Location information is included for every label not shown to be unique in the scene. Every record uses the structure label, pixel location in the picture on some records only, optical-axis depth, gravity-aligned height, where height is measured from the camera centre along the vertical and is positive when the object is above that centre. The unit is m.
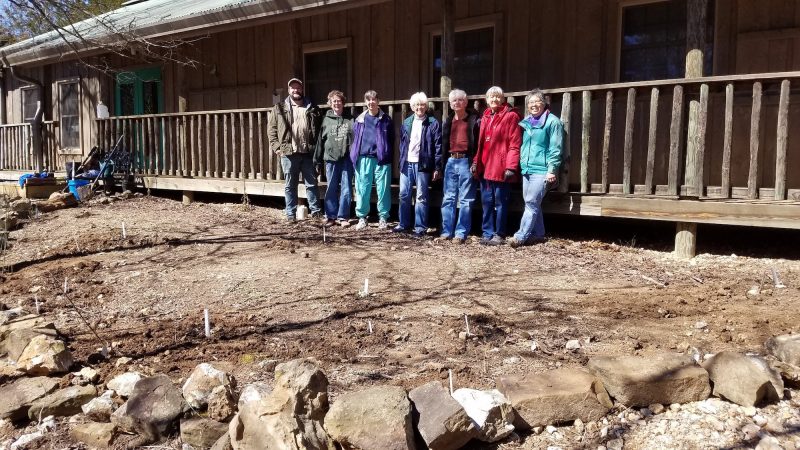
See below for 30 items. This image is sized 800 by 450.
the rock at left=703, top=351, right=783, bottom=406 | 3.43 -1.08
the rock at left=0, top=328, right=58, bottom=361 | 4.57 -1.20
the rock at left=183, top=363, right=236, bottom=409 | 3.64 -1.18
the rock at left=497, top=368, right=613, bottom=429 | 3.40 -1.17
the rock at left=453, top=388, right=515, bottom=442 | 3.27 -1.19
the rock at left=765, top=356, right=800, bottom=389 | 3.64 -1.10
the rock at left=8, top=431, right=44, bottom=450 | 3.54 -1.44
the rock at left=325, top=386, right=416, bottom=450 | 3.15 -1.19
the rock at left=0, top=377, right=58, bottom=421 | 3.80 -1.32
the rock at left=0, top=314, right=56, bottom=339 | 4.76 -1.15
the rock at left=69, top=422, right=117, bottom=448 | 3.49 -1.38
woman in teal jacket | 7.32 +0.03
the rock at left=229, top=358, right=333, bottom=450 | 3.13 -1.18
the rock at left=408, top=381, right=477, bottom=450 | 3.15 -1.19
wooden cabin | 6.95 +1.14
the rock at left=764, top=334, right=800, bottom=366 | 3.84 -1.04
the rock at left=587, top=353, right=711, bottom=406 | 3.50 -1.11
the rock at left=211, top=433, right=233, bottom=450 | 3.27 -1.32
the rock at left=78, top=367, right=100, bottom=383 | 4.12 -1.28
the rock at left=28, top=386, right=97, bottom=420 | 3.79 -1.33
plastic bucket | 12.33 -0.51
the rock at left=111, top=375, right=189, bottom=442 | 3.50 -1.27
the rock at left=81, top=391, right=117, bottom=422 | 3.70 -1.32
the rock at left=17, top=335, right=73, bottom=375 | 4.18 -1.20
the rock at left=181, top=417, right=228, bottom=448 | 3.43 -1.34
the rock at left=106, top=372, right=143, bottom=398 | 3.88 -1.26
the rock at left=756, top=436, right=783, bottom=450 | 3.08 -1.24
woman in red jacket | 7.53 +0.01
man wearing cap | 9.23 +0.26
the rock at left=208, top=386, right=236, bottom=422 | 3.53 -1.24
